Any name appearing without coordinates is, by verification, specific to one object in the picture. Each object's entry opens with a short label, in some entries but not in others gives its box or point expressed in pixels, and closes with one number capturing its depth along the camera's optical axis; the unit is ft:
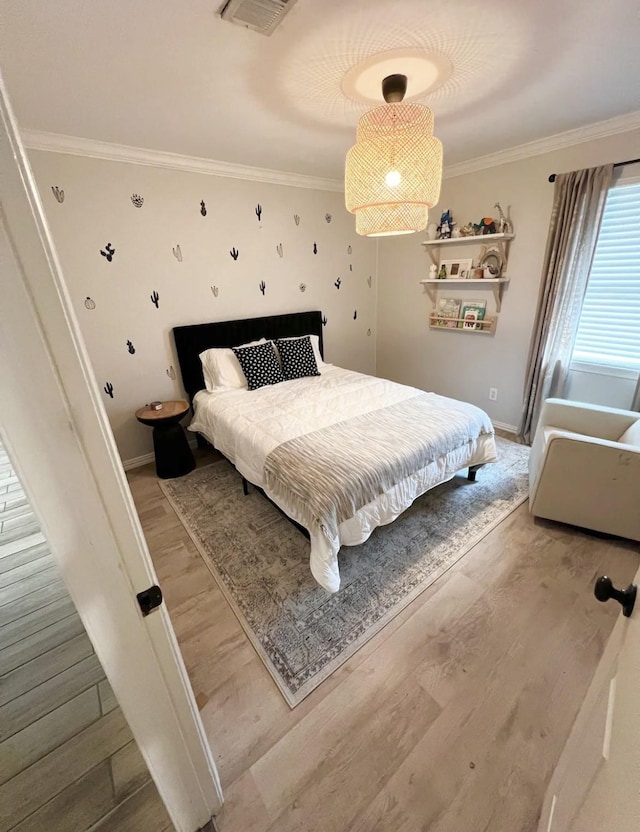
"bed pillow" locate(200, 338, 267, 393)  9.42
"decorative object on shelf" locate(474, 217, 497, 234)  9.40
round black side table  8.61
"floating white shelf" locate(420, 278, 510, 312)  9.72
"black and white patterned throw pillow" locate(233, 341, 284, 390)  9.40
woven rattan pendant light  4.85
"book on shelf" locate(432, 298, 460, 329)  11.08
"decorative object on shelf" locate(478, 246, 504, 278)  9.62
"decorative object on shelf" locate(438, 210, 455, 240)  10.33
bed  5.25
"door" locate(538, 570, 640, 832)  1.48
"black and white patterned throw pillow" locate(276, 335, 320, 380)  10.11
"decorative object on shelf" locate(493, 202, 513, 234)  9.24
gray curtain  7.75
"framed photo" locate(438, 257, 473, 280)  10.31
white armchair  5.74
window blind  7.55
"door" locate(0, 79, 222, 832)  1.37
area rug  4.76
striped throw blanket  5.17
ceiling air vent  3.80
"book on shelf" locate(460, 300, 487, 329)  10.43
